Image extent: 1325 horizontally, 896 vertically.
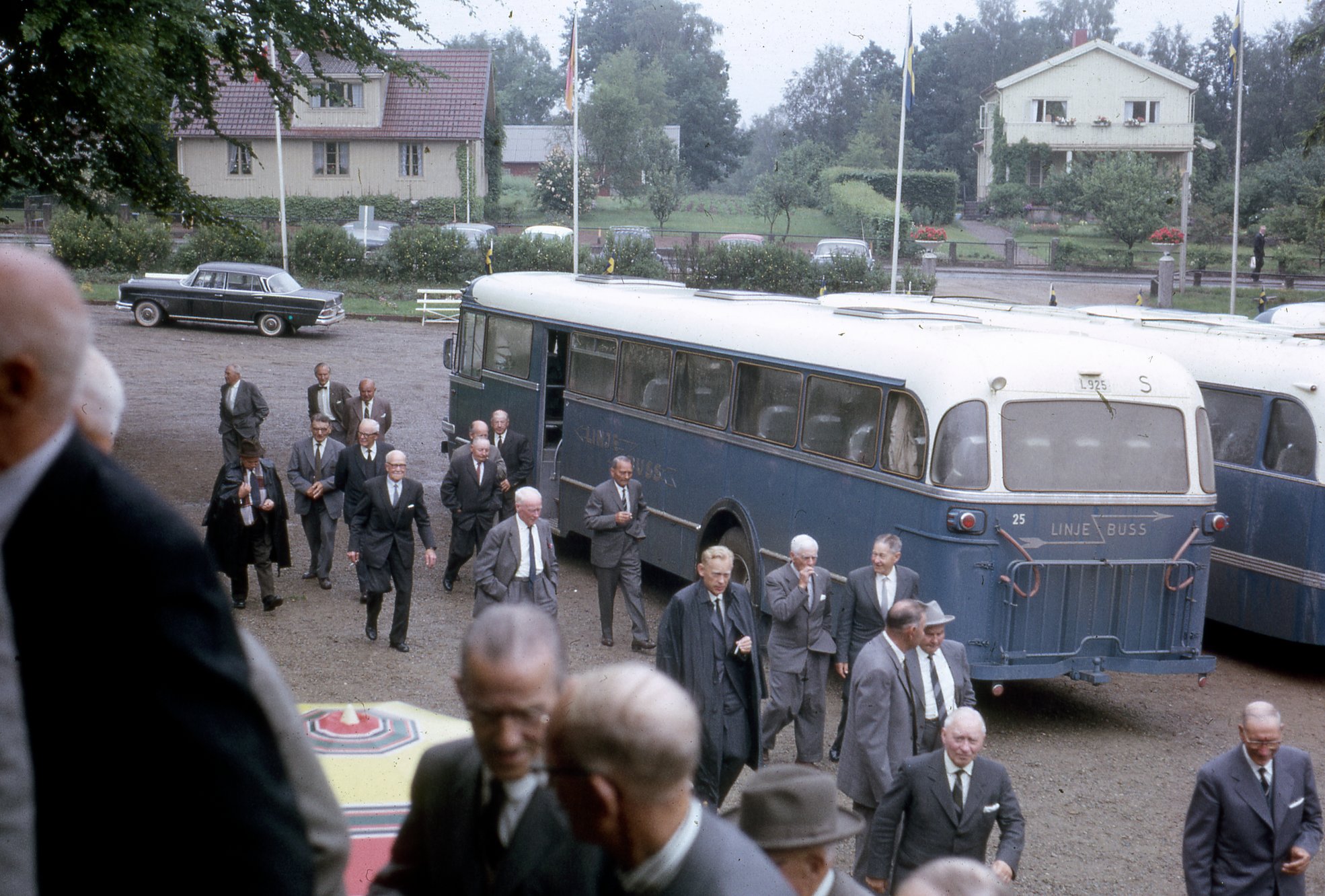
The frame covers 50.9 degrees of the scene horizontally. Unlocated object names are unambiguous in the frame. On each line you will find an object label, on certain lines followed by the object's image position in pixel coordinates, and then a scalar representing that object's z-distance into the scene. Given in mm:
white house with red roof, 60656
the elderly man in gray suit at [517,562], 11234
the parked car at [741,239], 46362
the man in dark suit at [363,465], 13375
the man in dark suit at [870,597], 10180
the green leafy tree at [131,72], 14266
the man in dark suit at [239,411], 17156
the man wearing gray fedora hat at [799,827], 3564
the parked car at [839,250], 44344
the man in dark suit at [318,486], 14836
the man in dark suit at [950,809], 6461
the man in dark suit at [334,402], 17859
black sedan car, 36438
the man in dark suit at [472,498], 14609
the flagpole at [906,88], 33969
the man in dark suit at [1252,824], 6617
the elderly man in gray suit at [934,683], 8031
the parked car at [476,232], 48125
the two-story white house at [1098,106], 70625
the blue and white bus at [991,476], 10898
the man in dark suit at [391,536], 12742
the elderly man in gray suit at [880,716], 7809
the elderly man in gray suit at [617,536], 13266
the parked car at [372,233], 49375
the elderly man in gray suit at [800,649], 10055
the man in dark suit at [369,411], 17609
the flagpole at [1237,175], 37375
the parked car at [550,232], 48469
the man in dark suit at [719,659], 8852
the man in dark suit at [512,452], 15781
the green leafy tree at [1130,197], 58844
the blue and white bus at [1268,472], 12602
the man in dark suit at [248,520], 13469
